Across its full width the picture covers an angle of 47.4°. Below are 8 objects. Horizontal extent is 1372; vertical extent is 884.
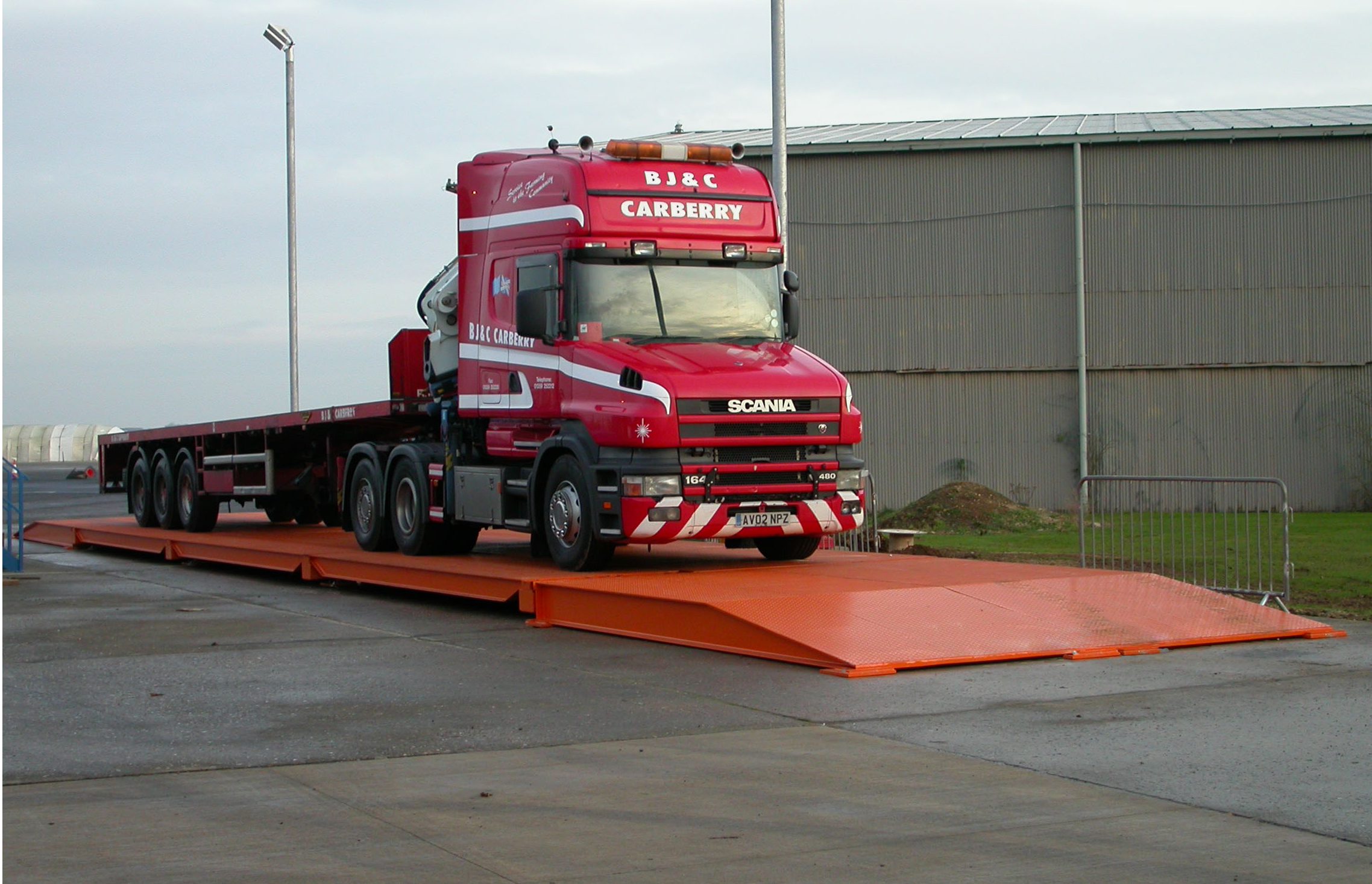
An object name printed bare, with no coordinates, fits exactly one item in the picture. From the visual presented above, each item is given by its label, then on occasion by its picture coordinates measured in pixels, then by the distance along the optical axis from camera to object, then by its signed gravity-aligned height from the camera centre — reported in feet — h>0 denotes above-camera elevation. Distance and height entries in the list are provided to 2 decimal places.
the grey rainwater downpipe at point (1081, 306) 106.22 +10.19
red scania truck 41.63 +2.35
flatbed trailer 59.88 +0.02
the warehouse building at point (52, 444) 274.16 +3.24
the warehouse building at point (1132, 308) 106.32 +10.10
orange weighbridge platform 34.12 -3.62
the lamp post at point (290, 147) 110.73 +22.61
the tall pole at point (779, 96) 61.26 +14.29
